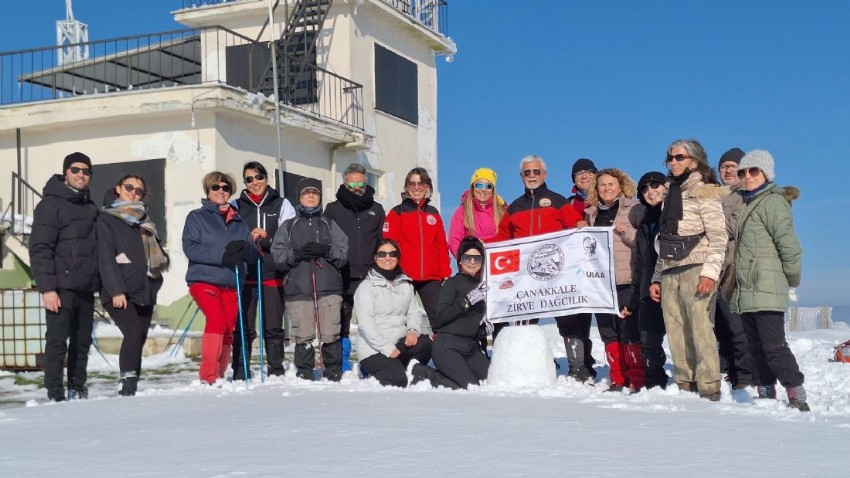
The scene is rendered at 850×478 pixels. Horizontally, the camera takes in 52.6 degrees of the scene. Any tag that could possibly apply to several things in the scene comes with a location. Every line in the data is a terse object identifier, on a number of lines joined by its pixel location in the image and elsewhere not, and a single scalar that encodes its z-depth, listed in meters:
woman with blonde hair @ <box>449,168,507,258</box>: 8.12
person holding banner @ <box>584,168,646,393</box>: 7.15
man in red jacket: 7.93
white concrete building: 15.15
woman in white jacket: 7.47
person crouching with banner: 7.25
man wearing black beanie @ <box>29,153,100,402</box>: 6.70
